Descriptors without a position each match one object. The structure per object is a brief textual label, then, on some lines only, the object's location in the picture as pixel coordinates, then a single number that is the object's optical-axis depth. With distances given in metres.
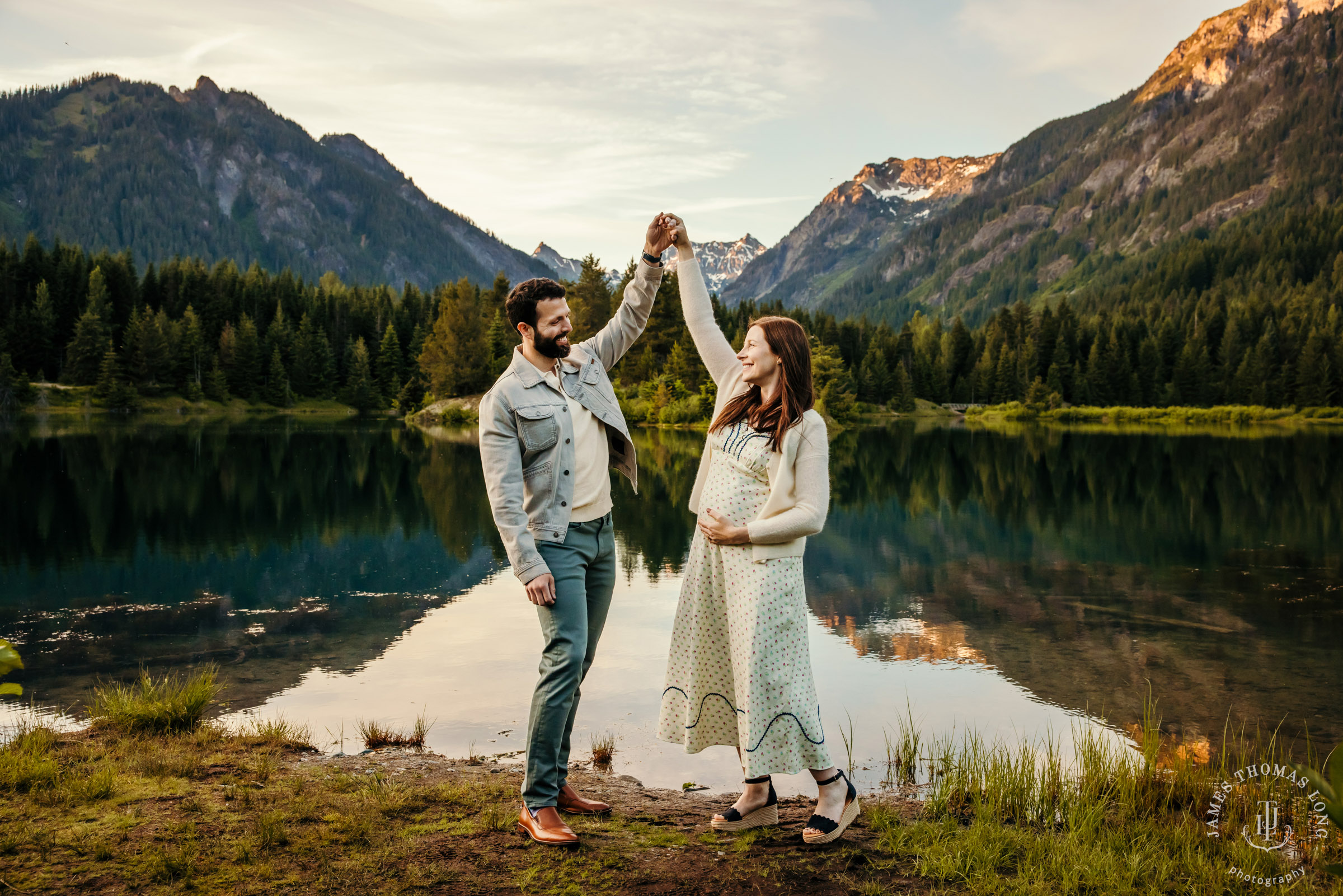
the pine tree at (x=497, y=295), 76.51
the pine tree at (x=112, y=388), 73.44
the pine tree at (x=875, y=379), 103.81
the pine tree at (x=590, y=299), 69.62
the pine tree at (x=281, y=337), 88.94
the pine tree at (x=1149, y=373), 103.06
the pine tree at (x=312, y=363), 90.19
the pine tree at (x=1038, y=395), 97.50
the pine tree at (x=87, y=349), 73.44
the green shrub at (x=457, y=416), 72.69
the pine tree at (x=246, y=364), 84.31
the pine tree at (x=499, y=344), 78.12
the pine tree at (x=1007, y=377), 106.81
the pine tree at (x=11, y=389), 66.75
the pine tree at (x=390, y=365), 96.00
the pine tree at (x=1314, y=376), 84.88
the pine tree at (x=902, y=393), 105.56
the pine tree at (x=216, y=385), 82.31
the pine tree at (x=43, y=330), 74.88
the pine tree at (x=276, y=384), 86.88
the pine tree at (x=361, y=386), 92.31
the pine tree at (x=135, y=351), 76.81
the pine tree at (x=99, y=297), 77.88
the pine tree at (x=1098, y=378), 102.88
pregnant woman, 4.41
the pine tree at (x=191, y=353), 80.75
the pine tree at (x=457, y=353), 76.31
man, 4.44
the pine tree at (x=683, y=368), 65.75
